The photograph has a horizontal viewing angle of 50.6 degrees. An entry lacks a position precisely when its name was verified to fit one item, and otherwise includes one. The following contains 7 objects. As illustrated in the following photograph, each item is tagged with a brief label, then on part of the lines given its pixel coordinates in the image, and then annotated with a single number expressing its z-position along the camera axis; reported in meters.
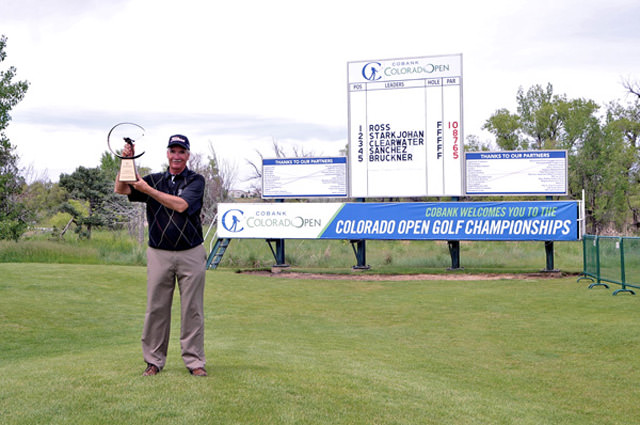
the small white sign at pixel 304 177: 26.97
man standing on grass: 6.28
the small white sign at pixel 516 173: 25.23
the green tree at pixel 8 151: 32.72
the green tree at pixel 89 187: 52.99
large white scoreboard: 25.50
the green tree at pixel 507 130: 60.81
